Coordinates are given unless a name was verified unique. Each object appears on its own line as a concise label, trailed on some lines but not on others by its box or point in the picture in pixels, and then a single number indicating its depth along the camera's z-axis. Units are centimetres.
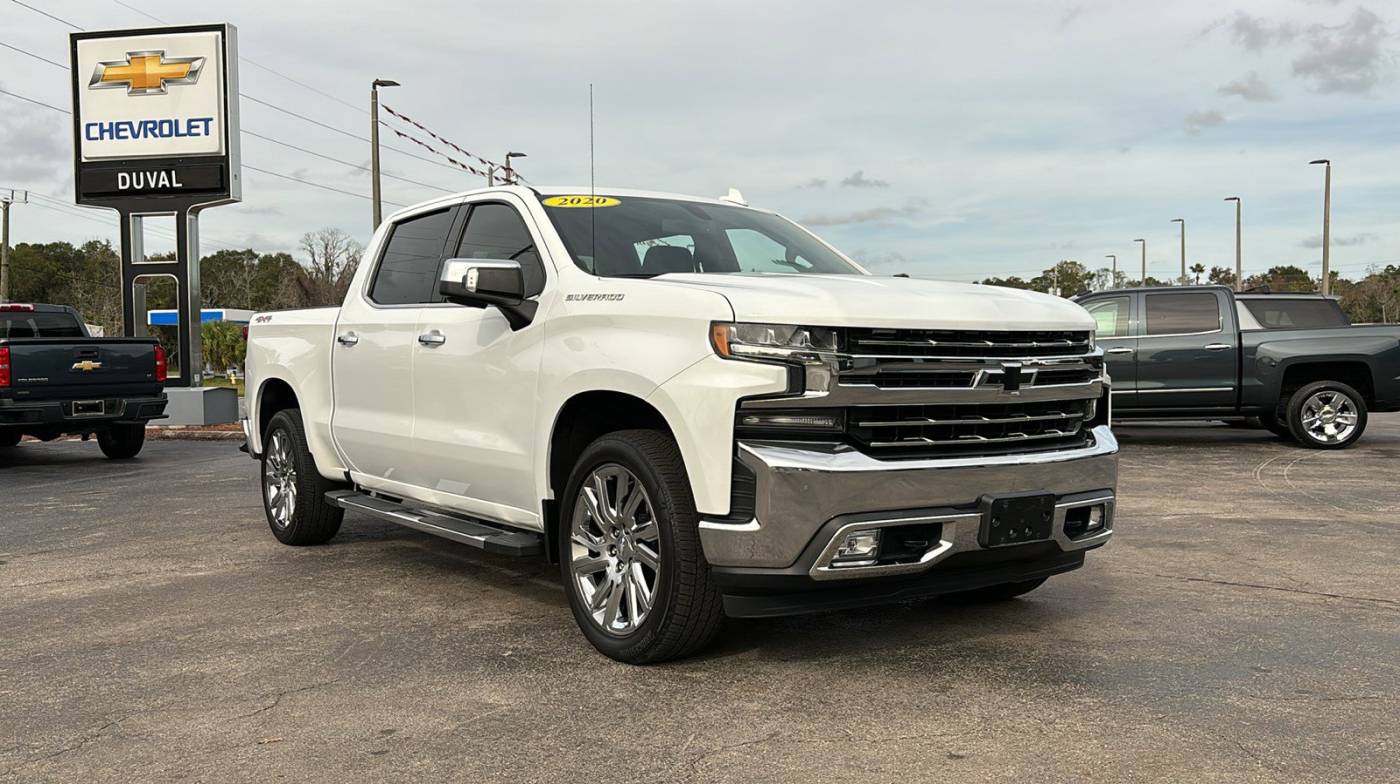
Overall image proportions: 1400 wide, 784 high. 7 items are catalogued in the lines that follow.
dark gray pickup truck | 1291
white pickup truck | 403
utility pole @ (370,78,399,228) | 2786
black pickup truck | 1212
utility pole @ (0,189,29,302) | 5050
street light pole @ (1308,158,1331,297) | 3938
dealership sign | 1925
